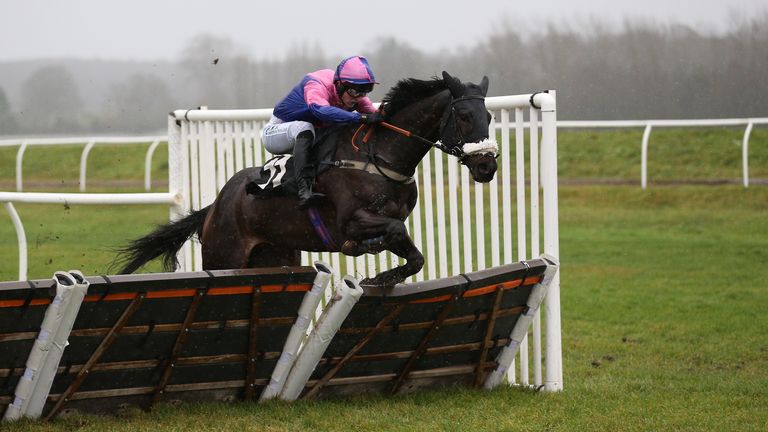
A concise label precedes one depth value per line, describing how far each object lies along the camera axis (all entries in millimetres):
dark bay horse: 10555
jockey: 11297
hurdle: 8883
